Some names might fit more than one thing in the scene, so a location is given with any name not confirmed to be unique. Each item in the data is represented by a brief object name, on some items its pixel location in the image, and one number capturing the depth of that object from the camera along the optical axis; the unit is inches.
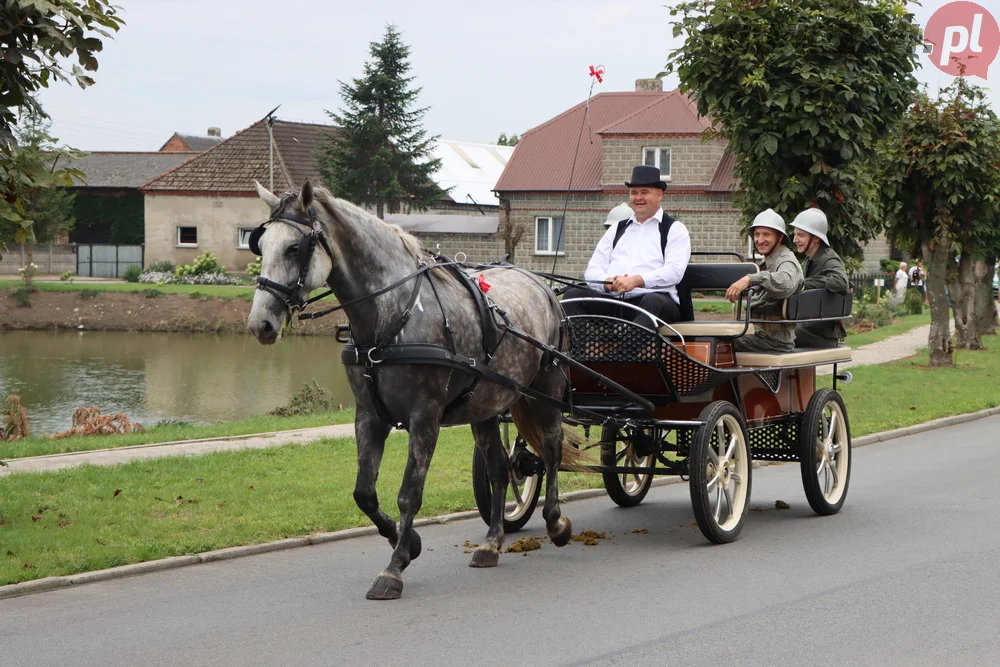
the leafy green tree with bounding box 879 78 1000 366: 829.2
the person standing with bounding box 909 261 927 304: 1876.2
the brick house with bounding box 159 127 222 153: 3567.9
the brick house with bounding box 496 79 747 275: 1790.1
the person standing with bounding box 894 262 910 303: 1737.2
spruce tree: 2096.5
